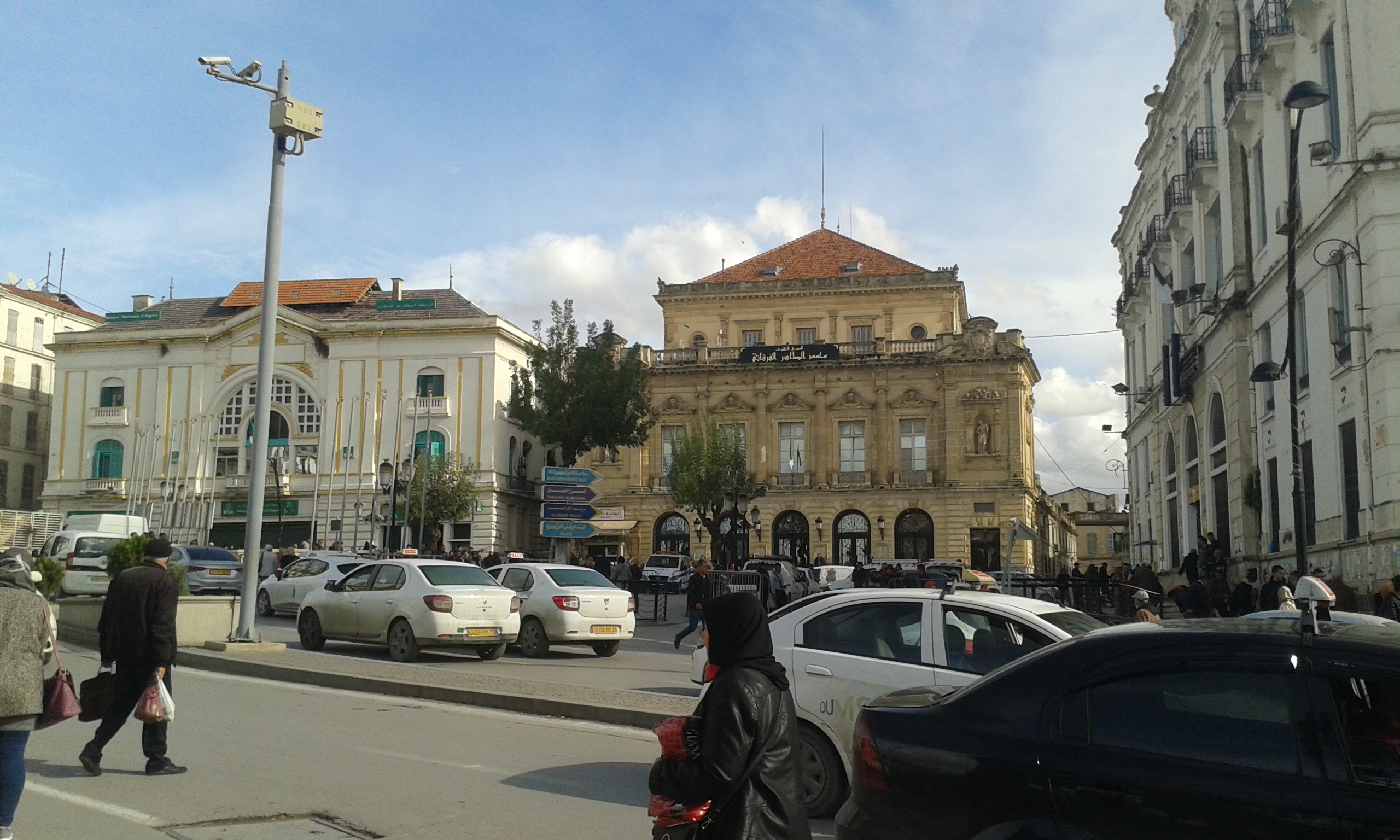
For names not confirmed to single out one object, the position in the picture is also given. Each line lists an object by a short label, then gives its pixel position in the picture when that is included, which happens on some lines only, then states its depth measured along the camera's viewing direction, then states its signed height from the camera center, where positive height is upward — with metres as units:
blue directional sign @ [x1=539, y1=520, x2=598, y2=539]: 22.30 +0.37
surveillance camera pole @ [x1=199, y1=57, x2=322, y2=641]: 16.97 +4.12
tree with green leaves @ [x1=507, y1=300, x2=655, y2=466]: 42.12 +5.65
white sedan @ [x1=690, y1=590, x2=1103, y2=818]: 7.92 -0.67
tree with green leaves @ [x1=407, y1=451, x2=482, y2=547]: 51.38 +2.30
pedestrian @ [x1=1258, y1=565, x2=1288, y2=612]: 18.53 -0.50
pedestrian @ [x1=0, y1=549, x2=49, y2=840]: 6.21 -0.73
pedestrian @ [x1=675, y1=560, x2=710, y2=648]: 21.00 -0.78
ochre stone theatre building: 55.53 +5.34
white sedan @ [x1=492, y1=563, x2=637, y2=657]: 19.00 -0.97
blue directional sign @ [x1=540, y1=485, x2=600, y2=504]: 22.69 +1.06
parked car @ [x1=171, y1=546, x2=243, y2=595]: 28.89 -0.64
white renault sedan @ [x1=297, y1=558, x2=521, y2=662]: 17.39 -0.94
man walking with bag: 8.45 -0.72
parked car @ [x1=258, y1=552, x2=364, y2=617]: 24.89 -0.76
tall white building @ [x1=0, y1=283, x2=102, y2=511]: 67.12 +8.58
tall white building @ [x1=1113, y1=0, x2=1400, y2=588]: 21.09 +6.11
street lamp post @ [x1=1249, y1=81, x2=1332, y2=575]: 16.12 +3.55
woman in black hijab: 4.05 -0.67
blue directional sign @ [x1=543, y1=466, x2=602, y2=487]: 22.77 +1.40
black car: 3.91 -0.68
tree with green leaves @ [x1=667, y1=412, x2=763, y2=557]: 43.03 +2.89
